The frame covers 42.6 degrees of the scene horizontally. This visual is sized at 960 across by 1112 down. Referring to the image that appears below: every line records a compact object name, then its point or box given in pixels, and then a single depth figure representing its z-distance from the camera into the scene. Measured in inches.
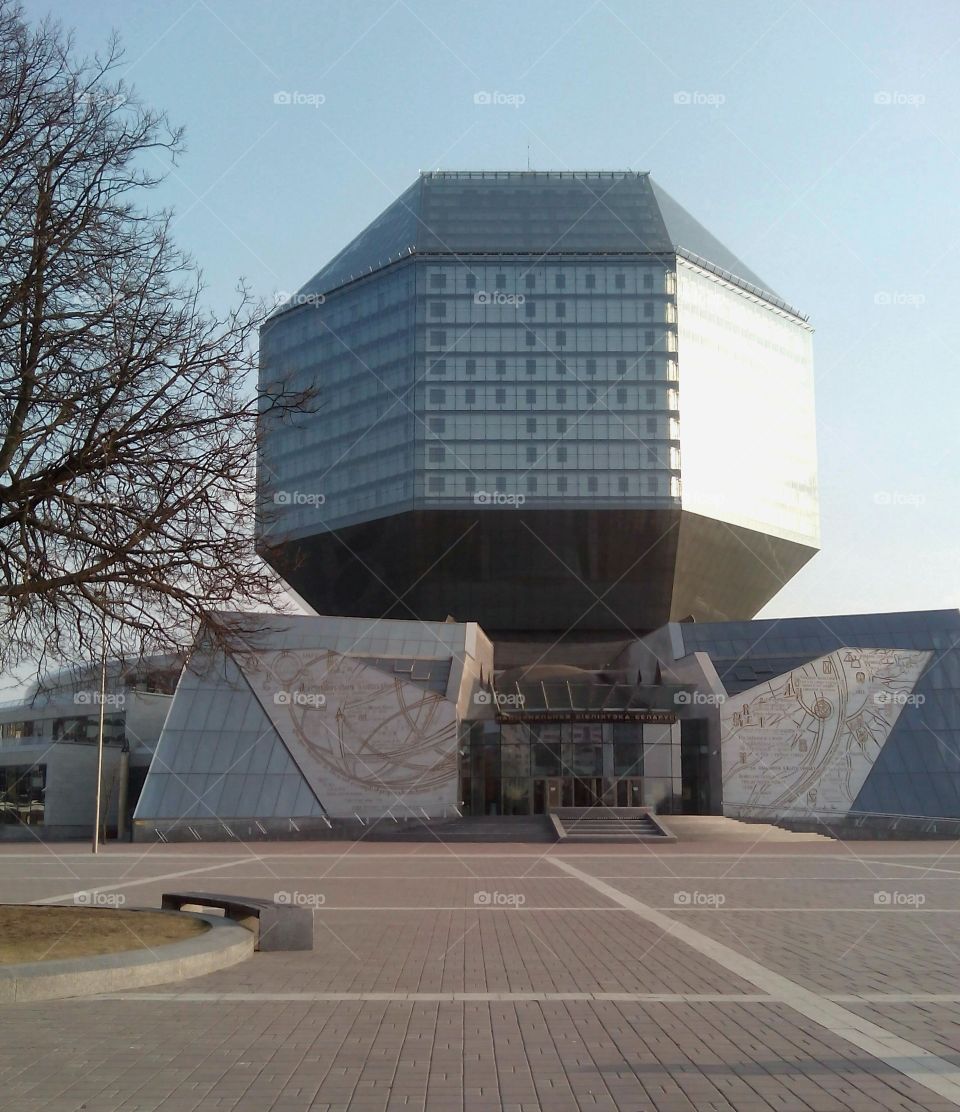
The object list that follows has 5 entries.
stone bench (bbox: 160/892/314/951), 538.0
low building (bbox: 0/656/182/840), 2271.2
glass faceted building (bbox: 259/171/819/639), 3329.2
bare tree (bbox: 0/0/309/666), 480.4
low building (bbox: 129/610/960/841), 1883.6
